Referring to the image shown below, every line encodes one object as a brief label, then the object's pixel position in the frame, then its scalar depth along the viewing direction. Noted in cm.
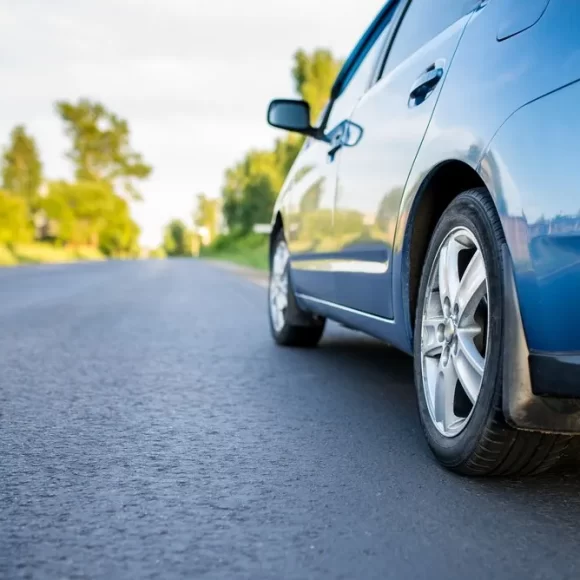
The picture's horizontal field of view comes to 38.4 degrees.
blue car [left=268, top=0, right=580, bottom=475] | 214
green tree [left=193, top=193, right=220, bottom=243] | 13450
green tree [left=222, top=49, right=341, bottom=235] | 3622
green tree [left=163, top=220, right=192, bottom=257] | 16700
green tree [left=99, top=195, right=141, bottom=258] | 7388
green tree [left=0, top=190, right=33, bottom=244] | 5411
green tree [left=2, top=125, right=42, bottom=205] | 9306
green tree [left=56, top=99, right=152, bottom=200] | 7331
